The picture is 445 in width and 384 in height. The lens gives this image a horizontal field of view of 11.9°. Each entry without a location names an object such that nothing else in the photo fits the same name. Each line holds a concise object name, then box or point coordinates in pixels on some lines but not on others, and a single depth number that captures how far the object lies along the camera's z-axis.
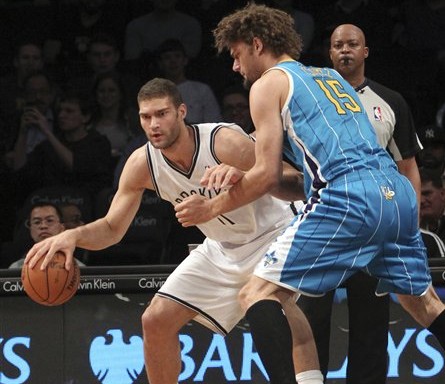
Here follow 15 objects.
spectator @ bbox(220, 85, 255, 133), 15.98
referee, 9.63
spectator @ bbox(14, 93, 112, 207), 15.98
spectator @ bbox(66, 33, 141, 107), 17.28
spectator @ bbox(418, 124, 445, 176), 15.36
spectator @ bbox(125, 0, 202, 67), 17.69
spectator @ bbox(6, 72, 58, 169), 16.46
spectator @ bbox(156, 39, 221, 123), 16.47
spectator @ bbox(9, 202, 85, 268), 13.71
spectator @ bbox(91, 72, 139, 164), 16.69
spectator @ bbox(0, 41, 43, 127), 17.28
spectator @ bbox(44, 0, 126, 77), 18.27
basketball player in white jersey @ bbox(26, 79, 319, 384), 10.31
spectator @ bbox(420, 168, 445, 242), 13.80
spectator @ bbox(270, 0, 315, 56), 17.69
